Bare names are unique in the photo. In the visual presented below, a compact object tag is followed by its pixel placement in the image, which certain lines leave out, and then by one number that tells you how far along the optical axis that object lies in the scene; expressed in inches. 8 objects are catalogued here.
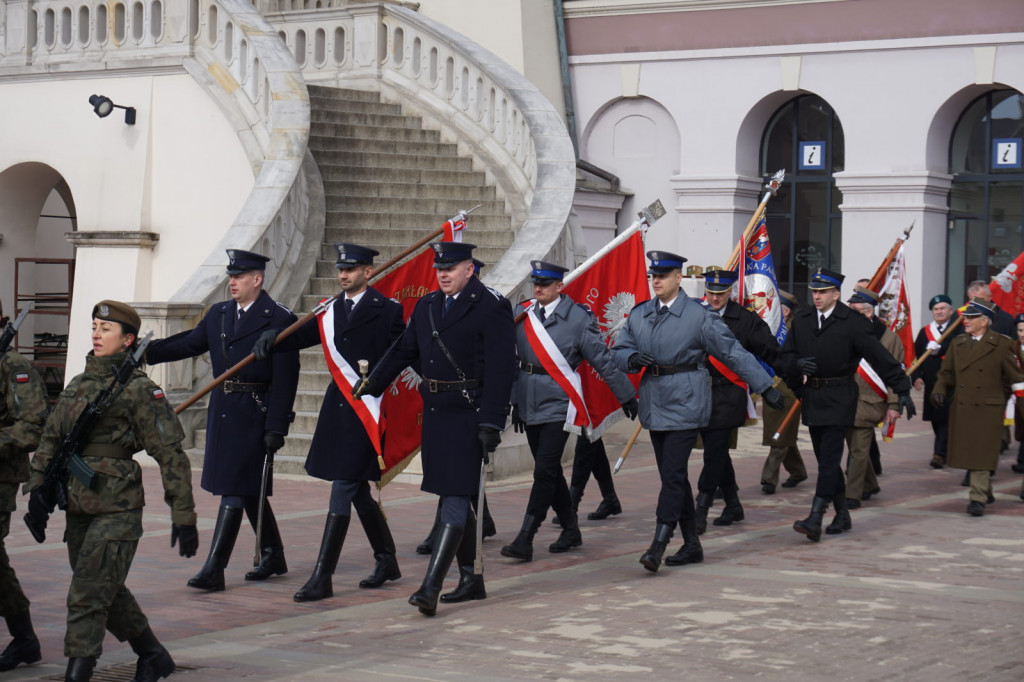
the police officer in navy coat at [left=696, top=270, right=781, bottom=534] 428.8
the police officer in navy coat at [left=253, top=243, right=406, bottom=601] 339.6
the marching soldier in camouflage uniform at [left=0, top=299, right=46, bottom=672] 265.9
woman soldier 253.3
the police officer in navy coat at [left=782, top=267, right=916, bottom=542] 422.0
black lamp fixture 684.9
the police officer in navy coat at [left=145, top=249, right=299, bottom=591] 346.0
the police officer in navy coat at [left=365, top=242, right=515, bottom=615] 324.5
